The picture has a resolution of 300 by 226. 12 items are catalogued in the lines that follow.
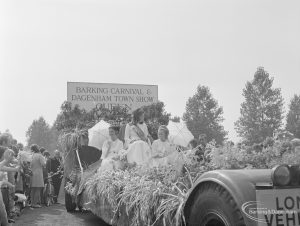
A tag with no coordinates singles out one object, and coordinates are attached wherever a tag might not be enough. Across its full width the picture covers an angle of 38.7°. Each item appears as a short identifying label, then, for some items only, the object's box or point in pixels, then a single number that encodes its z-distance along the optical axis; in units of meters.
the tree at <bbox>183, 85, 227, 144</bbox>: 43.62
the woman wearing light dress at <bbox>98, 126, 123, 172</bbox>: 7.55
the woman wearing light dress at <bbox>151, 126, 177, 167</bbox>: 6.04
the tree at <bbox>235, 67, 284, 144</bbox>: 41.88
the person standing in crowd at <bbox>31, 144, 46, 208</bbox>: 11.51
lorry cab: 2.55
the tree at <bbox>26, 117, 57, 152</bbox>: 92.12
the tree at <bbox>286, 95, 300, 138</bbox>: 45.77
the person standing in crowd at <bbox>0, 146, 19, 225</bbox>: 7.07
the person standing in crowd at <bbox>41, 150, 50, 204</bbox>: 12.76
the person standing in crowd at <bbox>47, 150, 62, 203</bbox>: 13.93
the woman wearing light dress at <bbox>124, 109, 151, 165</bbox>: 6.67
